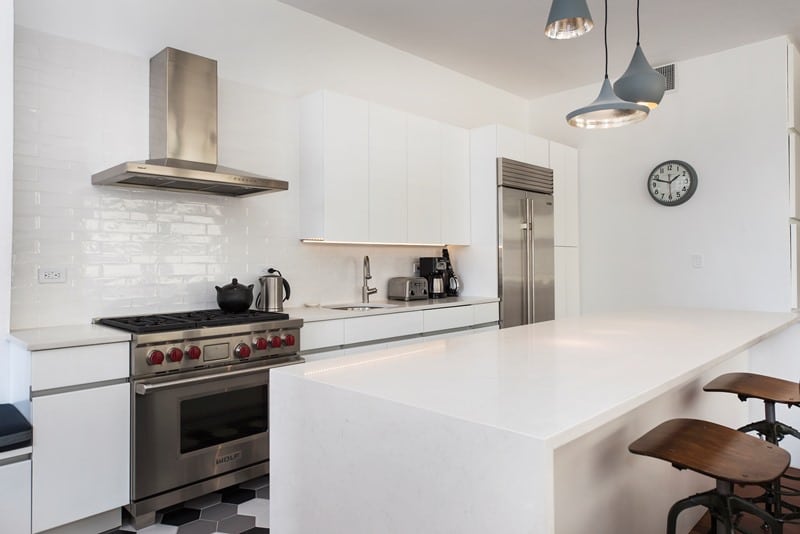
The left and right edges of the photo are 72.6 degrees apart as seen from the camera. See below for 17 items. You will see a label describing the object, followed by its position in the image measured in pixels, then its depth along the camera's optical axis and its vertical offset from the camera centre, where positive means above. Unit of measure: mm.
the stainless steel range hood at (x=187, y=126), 2975 +854
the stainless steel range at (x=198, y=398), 2518 -609
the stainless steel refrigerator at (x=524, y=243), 4645 +269
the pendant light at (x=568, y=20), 2207 +1046
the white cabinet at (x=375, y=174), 3691 +742
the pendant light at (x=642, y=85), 2543 +878
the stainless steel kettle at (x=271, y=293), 3477 -112
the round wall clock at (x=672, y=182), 4900 +819
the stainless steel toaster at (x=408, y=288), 4328 -111
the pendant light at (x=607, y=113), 2348 +735
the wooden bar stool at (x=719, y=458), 1531 -556
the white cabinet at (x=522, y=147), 4715 +1144
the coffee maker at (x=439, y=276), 4595 -19
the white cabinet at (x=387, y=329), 3316 -374
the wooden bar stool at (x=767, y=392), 2279 -520
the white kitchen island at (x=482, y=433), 1146 -390
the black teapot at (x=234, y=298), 3164 -128
